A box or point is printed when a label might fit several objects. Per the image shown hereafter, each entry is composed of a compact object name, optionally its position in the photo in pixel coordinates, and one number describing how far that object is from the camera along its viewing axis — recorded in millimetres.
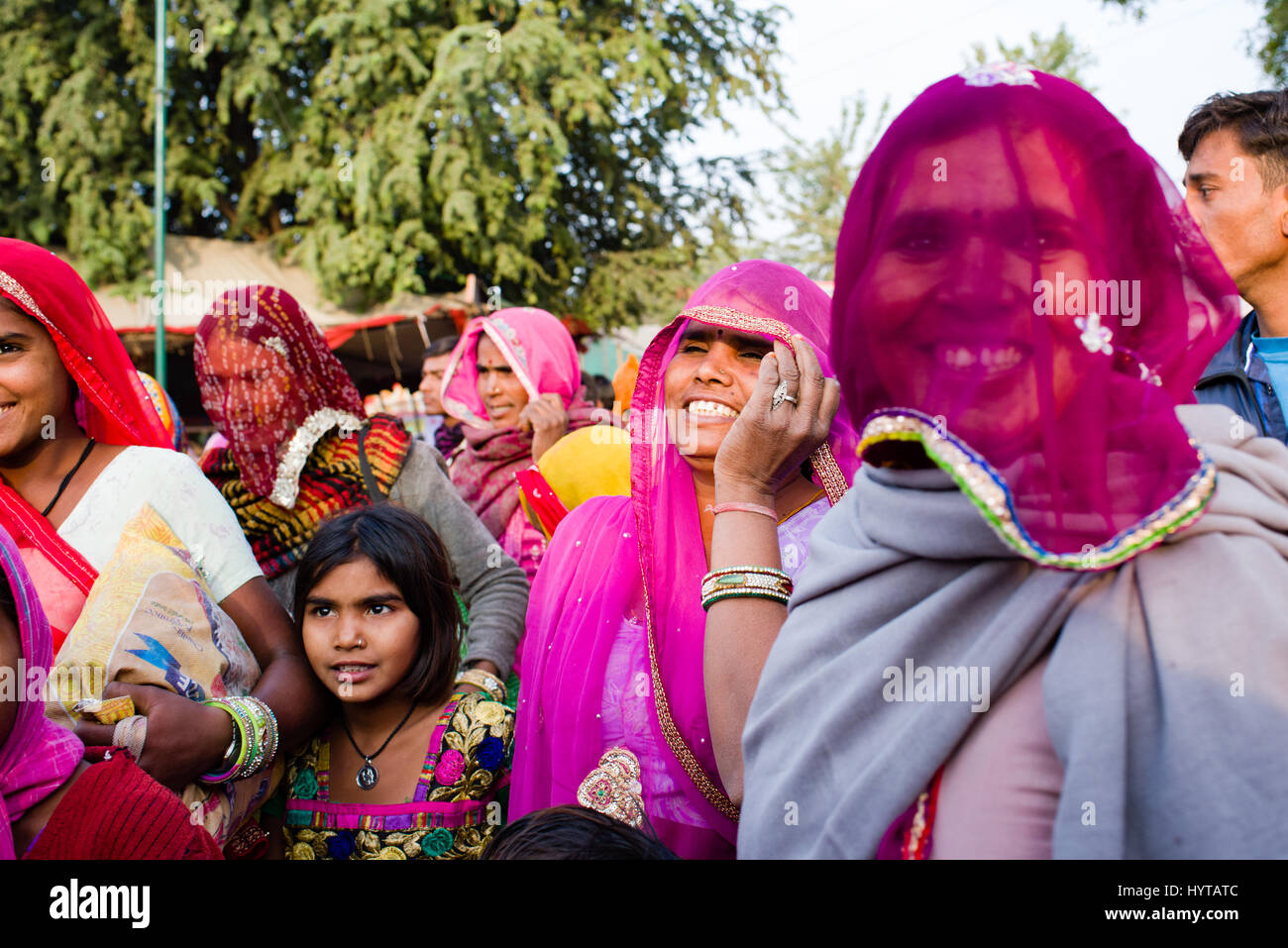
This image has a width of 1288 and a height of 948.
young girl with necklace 2301
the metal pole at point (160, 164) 9680
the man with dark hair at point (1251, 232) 2502
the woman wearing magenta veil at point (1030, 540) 982
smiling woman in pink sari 1721
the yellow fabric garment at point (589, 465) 3045
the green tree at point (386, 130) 12047
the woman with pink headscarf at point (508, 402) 3879
